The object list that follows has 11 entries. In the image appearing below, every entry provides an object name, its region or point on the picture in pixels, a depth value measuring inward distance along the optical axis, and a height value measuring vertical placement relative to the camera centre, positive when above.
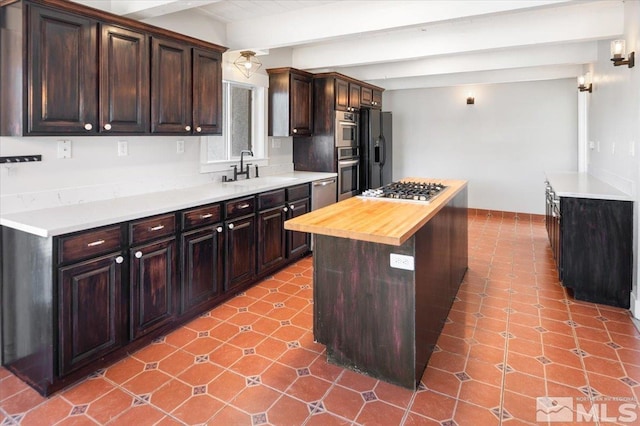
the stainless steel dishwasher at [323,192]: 4.79 -0.02
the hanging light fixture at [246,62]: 4.37 +1.42
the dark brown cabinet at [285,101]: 4.88 +1.10
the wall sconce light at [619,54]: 3.18 +1.12
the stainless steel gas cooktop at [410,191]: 3.01 +0.00
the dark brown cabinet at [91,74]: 2.28 +0.76
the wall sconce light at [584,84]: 5.21 +1.45
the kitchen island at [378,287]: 2.20 -0.56
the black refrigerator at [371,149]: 6.13 +0.65
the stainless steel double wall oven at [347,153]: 5.42 +0.53
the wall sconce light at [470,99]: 7.34 +1.67
